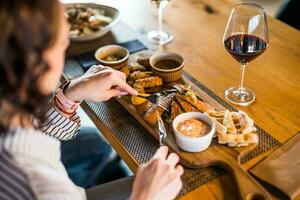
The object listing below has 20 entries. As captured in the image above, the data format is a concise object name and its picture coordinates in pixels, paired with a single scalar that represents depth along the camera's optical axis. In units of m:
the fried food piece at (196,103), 1.00
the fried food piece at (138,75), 1.15
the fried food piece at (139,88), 1.10
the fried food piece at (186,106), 1.00
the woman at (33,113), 0.61
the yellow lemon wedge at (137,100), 1.08
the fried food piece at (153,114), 1.00
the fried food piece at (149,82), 1.12
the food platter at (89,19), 1.44
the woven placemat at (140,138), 0.89
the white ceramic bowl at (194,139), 0.89
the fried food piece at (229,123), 0.93
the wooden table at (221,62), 1.00
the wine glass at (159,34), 1.40
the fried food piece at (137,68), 1.19
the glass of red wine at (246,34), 1.01
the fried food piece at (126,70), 1.17
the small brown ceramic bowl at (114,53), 1.20
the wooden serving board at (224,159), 0.81
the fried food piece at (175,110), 0.99
